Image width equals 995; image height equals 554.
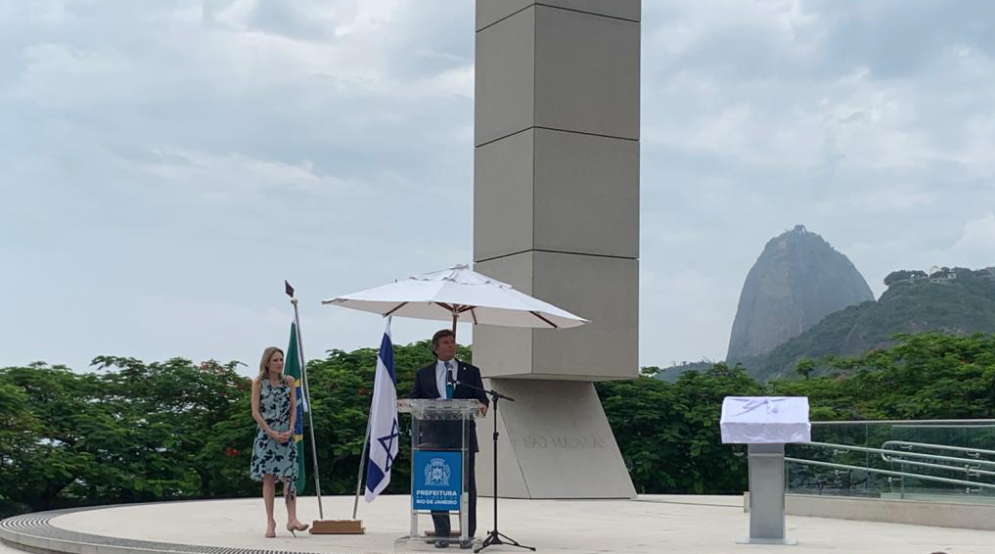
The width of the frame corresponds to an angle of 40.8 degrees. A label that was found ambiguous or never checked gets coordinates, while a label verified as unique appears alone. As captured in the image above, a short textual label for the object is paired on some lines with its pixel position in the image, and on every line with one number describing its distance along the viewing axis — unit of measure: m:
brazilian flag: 11.01
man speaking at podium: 10.05
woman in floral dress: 10.61
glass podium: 9.55
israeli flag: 10.26
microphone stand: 9.57
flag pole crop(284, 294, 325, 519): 10.95
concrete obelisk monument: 16.84
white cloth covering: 10.30
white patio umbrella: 9.88
